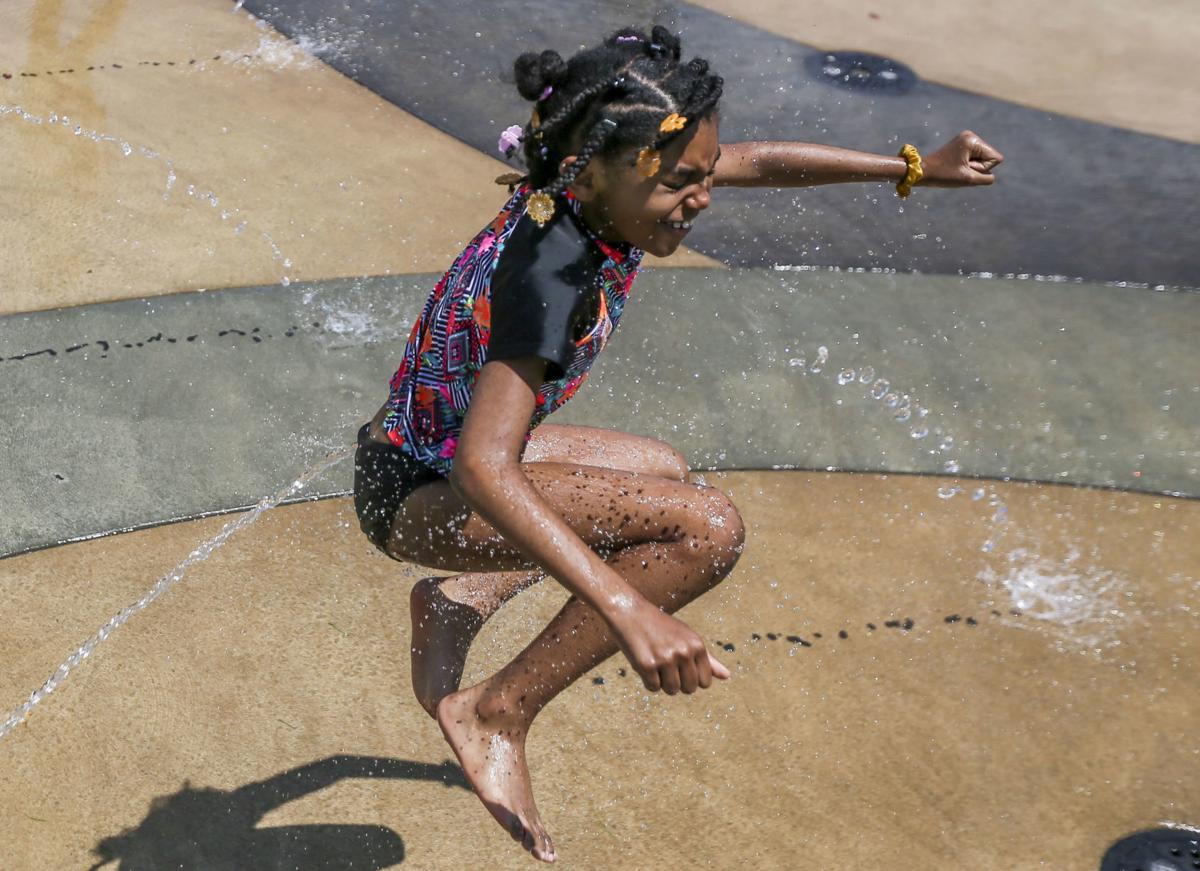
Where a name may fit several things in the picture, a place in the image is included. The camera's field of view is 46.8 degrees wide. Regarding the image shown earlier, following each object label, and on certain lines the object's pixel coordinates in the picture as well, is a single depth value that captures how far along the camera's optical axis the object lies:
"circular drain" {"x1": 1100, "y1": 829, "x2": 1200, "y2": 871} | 3.00
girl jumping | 2.18
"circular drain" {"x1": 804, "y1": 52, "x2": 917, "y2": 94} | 6.51
